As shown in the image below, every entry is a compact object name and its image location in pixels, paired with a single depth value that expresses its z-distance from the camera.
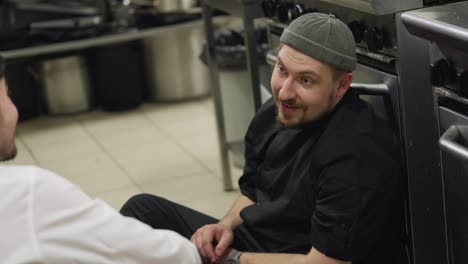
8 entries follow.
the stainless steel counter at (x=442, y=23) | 1.44
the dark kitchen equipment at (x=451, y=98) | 1.48
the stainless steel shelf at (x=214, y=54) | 2.64
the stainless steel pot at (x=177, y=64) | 4.54
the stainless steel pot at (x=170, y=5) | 4.54
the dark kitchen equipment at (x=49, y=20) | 4.34
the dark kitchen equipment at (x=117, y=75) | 4.53
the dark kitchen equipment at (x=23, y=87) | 4.42
